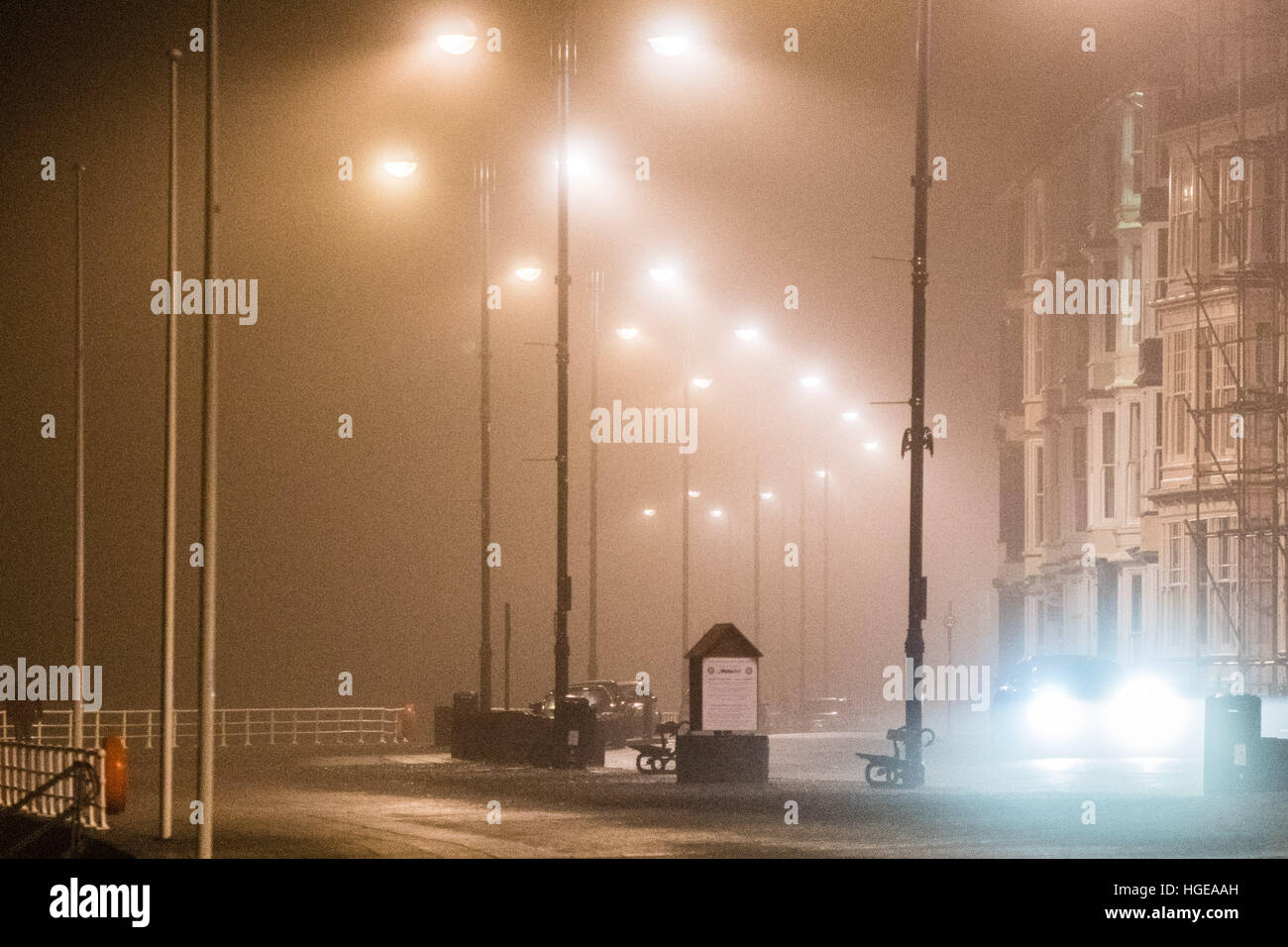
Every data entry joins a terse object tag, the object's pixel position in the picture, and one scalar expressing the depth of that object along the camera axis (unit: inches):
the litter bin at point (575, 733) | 1417.3
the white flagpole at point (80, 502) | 1286.9
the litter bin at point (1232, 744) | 1080.2
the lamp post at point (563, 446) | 1358.3
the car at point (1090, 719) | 1673.2
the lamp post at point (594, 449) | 1807.3
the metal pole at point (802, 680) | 2583.7
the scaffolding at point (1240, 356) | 1883.6
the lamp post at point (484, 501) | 1618.2
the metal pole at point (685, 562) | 2233.5
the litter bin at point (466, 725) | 1594.5
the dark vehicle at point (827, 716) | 2551.7
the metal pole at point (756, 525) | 2462.0
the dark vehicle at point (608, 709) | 1871.3
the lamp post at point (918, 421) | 1168.2
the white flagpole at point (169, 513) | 890.7
